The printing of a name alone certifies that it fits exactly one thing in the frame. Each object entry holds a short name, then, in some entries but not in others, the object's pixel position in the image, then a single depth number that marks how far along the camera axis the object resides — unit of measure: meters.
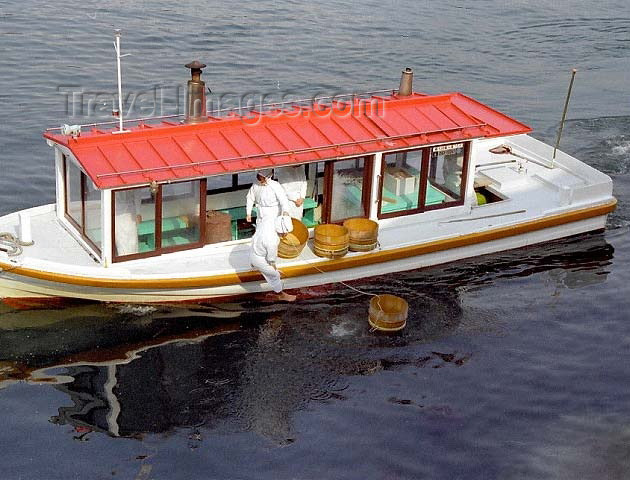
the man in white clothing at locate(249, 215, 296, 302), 14.50
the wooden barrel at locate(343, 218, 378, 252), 15.59
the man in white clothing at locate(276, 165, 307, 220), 15.90
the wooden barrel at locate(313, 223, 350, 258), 15.38
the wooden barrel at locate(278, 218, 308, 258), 15.38
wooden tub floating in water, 14.65
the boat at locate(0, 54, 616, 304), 14.52
